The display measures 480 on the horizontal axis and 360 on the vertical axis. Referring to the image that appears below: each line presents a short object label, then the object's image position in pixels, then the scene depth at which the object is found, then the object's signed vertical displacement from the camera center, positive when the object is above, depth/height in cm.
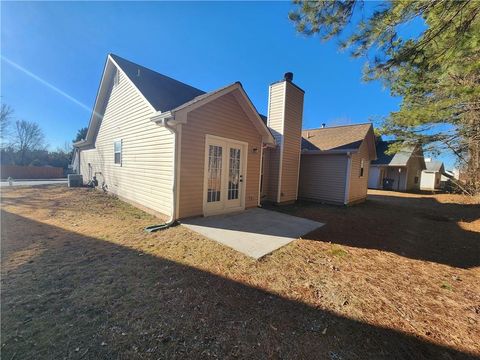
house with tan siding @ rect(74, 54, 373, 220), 593 +75
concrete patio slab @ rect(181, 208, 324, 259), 464 -168
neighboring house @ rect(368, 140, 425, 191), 2070 +35
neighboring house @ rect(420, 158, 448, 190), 2636 -19
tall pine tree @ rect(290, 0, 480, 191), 369 +277
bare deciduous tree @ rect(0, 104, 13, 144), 2712 +510
